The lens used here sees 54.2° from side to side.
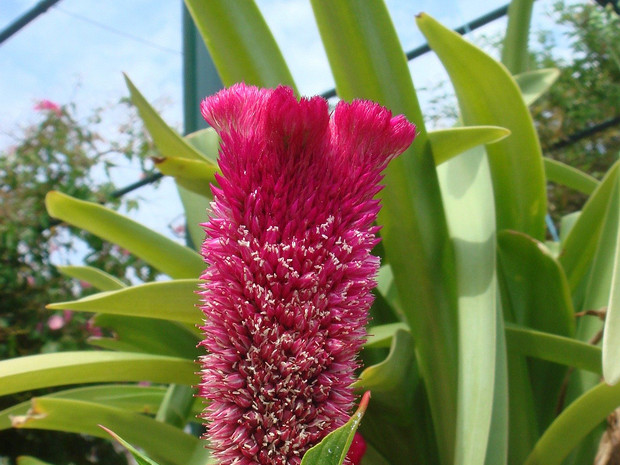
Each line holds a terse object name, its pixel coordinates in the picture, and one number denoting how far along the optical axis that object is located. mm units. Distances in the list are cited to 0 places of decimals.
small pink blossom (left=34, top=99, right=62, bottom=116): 2135
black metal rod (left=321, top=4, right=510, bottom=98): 1952
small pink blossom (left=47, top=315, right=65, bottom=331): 1862
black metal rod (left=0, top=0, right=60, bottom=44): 2012
